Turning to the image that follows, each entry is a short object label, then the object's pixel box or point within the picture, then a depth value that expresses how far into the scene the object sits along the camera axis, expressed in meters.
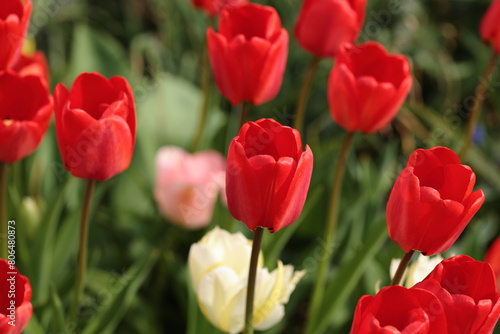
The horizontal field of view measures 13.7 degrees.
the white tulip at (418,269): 1.36
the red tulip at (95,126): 1.30
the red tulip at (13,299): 1.22
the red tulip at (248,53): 1.41
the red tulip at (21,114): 1.33
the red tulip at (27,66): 1.45
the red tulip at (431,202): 1.25
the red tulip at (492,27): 1.50
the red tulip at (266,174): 1.24
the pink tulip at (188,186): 1.61
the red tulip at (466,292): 1.21
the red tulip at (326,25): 1.50
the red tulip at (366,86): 1.40
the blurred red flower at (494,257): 1.42
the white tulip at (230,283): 1.35
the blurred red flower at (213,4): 1.58
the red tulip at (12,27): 1.35
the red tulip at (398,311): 1.19
